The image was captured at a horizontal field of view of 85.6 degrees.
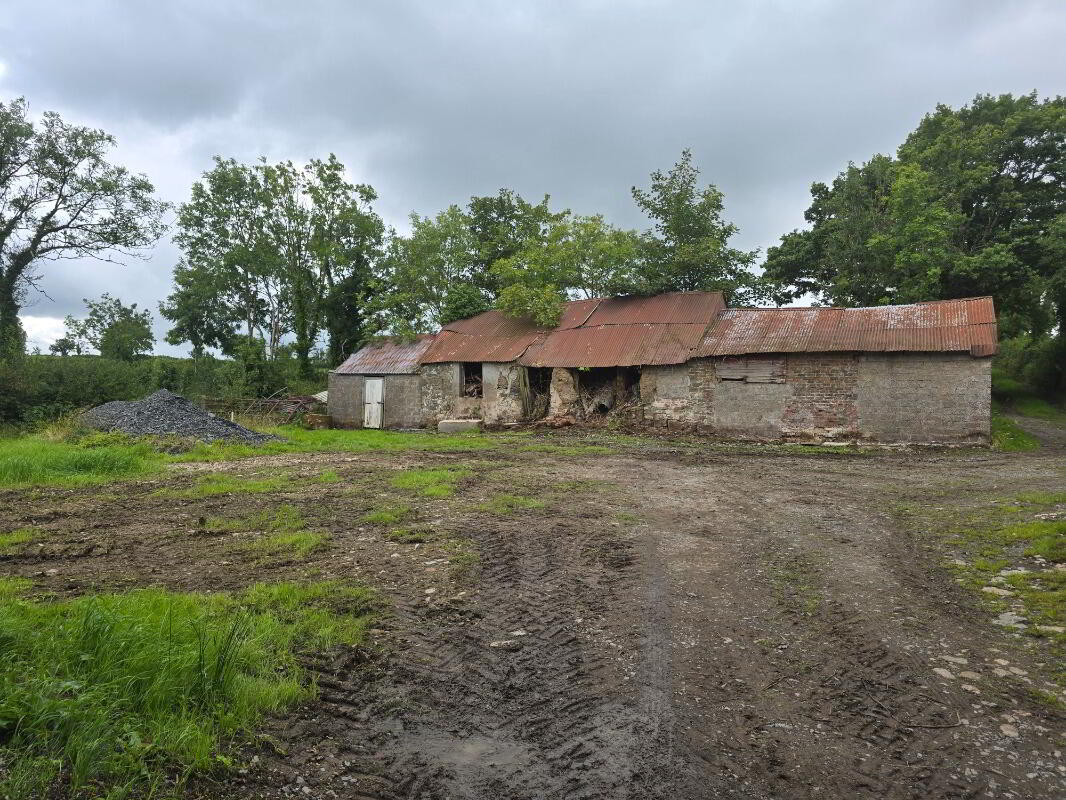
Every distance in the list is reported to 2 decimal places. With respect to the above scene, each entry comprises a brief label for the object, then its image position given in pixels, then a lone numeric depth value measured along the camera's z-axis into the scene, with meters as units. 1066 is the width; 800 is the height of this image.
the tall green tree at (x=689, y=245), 23.02
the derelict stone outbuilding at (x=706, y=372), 15.51
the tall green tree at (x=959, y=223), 21.30
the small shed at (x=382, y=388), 23.97
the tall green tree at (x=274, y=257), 32.22
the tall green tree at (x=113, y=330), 44.38
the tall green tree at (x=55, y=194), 22.69
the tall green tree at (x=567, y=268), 23.06
